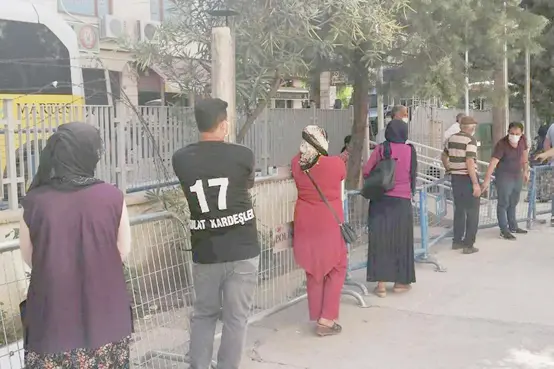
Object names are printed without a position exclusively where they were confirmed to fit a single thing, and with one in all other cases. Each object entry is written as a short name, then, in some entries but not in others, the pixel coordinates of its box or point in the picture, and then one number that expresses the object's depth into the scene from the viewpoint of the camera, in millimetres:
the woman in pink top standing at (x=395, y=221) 6020
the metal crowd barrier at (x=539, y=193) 9820
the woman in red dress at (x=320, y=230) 5078
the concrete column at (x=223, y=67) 4379
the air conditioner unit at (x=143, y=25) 14592
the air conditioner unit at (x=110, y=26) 15148
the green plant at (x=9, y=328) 3696
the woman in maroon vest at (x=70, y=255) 2871
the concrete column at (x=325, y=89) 11347
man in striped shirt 7930
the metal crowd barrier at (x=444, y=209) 7383
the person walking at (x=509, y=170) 8820
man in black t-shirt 3814
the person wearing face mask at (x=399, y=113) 7022
